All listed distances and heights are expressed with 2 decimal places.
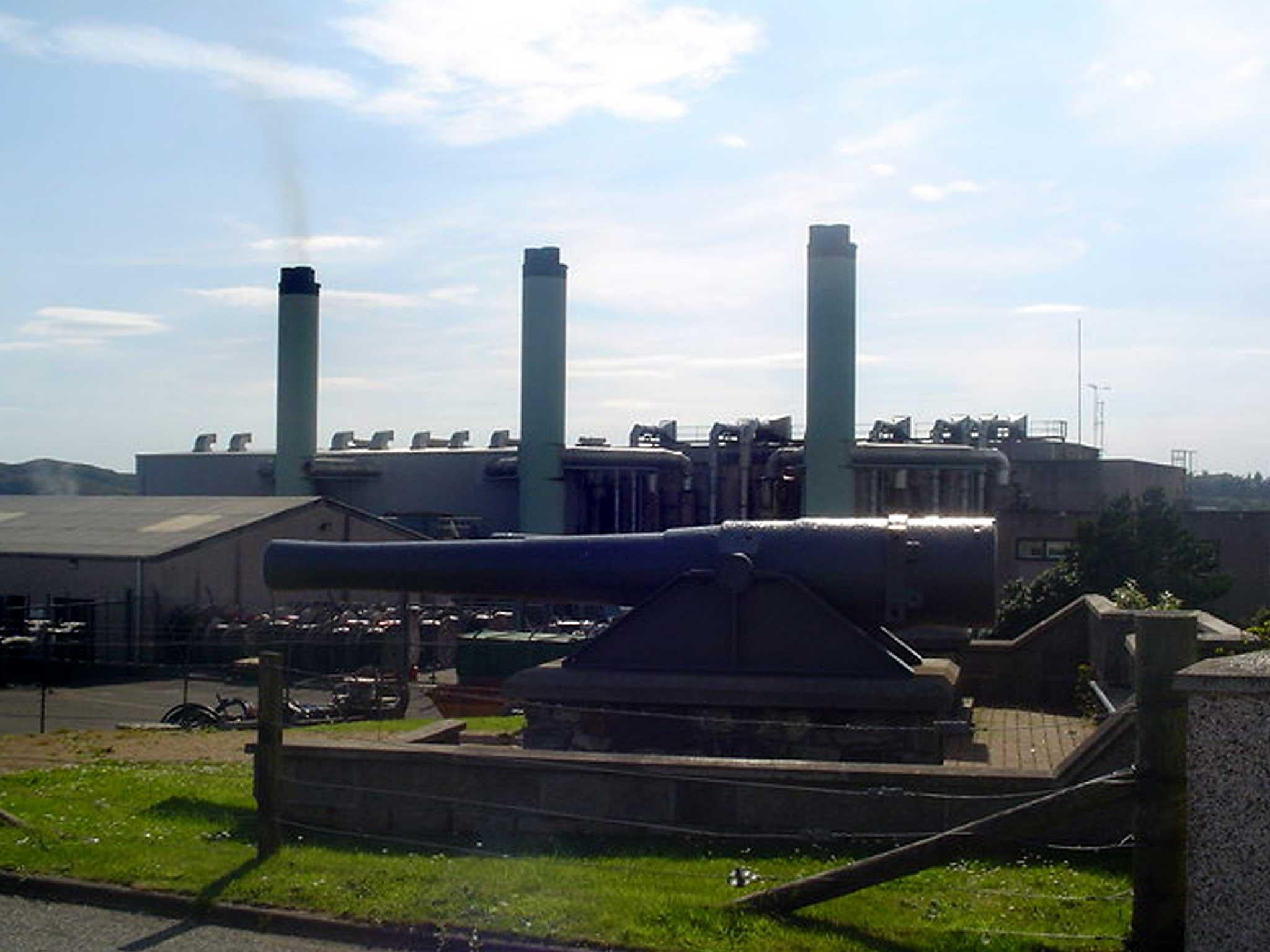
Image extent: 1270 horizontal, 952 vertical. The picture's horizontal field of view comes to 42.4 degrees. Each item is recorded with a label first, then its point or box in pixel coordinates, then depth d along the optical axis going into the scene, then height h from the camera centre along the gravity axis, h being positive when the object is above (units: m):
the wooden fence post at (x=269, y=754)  8.20 -1.33
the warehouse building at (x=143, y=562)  33.53 -1.49
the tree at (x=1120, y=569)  26.70 -1.04
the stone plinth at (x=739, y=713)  10.41 -1.39
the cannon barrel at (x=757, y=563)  10.73 -0.43
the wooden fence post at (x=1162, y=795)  5.90 -1.03
